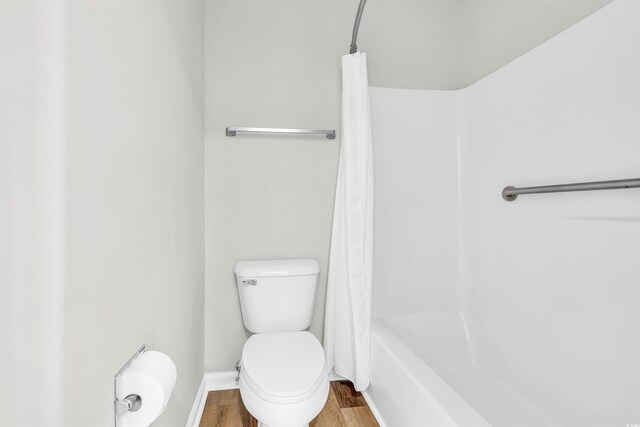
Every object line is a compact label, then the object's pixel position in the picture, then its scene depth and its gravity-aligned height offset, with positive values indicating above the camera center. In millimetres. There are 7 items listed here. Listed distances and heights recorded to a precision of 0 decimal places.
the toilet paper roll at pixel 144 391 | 620 -350
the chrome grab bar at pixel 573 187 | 934 +92
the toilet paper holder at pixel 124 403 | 616 -369
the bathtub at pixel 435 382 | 1013 -680
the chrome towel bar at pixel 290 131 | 1581 +434
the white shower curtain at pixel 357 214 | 1464 +5
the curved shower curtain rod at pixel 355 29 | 1345 +850
